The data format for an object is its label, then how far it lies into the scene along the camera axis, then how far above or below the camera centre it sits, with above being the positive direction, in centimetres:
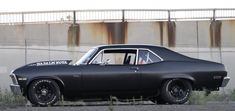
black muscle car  1192 -48
